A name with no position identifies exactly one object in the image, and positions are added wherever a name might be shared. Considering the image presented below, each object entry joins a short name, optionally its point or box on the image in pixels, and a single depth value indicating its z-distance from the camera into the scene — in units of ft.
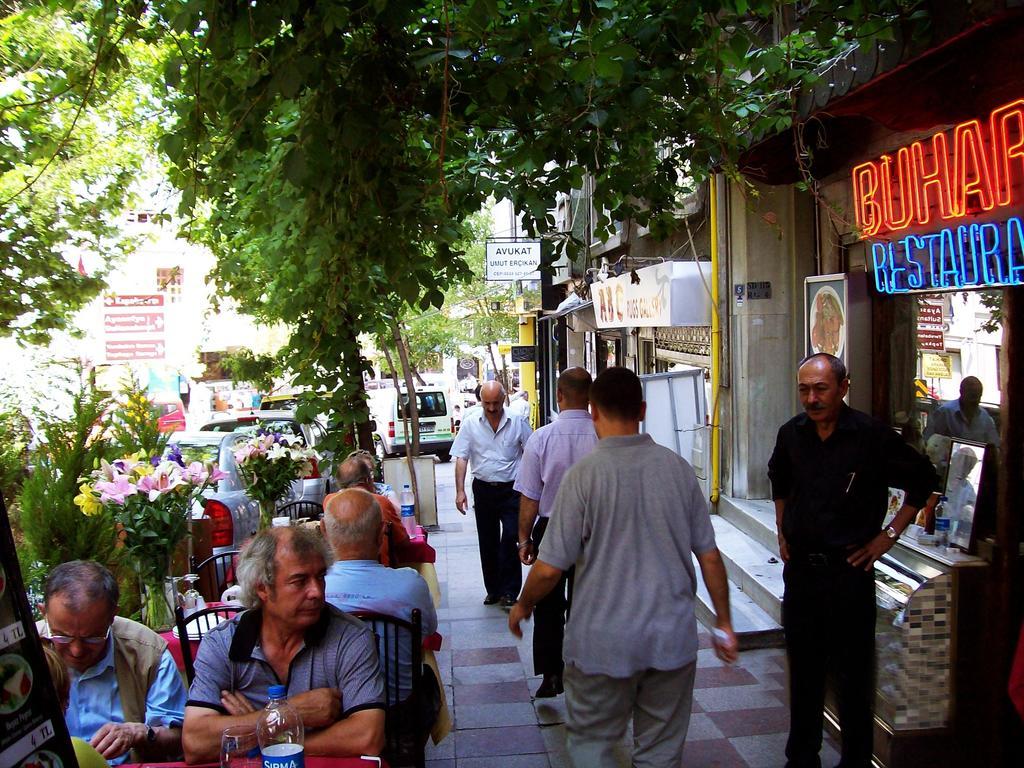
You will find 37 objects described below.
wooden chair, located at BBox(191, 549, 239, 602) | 17.98
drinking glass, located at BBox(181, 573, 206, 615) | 15.51
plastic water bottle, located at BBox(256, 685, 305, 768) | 9.07
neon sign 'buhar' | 14.12
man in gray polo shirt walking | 11.84
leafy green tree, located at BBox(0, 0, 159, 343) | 24.09
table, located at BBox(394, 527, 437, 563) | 18.13
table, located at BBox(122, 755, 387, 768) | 9.69
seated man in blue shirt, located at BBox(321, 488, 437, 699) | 12.97
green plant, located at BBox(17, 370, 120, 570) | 15.51
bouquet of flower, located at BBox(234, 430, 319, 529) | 22.31
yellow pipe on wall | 33.06
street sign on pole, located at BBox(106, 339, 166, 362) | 41.22
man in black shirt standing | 14.19
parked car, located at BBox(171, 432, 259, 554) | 25.90
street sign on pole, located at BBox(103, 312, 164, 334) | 41.78
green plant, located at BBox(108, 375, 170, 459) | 18.67
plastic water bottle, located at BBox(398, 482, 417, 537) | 22.72
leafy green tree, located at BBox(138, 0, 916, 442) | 13.56
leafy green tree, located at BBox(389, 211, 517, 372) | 103.40
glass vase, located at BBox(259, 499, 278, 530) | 22.74
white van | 82.23
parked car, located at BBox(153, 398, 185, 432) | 70.33
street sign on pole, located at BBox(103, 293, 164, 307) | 42.06
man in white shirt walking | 26.21
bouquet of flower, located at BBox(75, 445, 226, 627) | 14.84
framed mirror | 15.42
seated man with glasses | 11.16
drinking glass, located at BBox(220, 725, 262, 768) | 9.04
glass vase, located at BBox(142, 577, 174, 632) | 14.83
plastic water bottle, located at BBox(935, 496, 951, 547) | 15.93
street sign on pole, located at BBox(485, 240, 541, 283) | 46.98
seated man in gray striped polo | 10.27
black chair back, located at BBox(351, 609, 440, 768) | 12.60
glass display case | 14.23
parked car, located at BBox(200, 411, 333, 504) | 29.58
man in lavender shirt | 19.22
